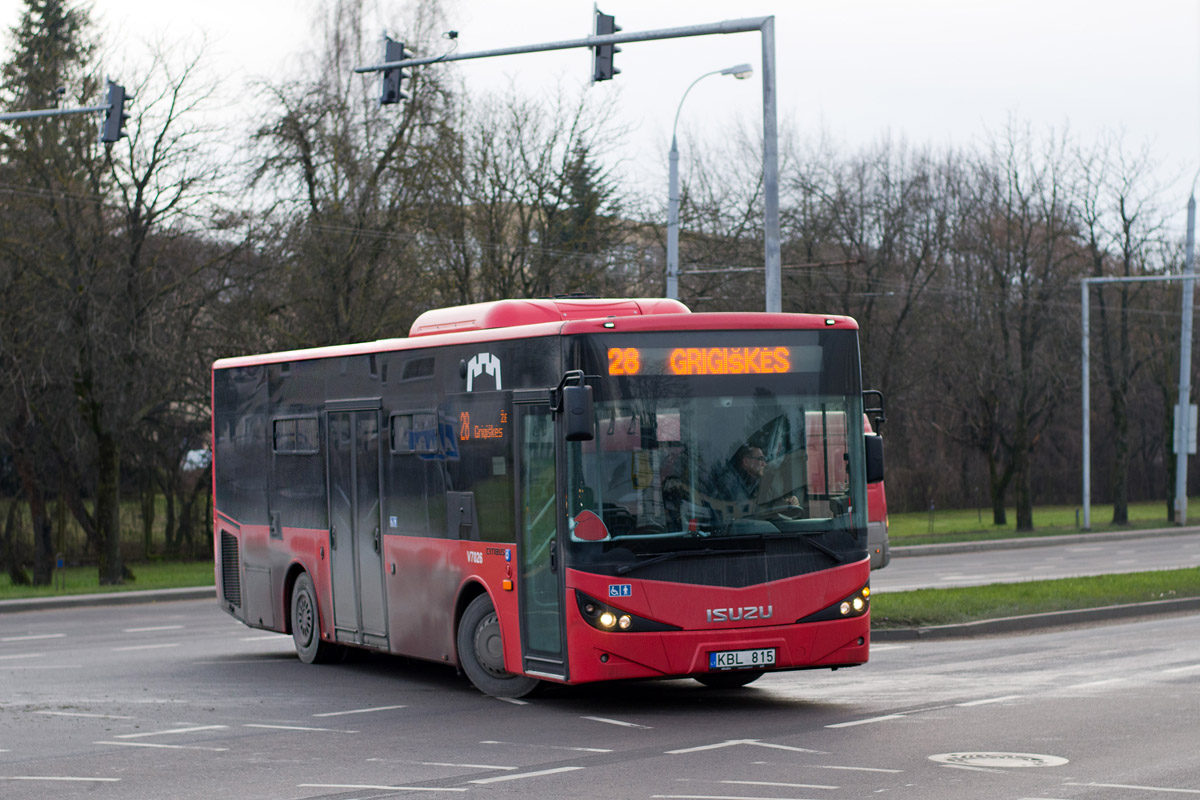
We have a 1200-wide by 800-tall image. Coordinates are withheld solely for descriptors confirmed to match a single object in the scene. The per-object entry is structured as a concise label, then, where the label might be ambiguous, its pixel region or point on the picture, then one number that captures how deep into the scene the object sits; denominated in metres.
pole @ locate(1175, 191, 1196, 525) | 44.88
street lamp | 27.86
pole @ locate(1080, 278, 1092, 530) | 42.25
